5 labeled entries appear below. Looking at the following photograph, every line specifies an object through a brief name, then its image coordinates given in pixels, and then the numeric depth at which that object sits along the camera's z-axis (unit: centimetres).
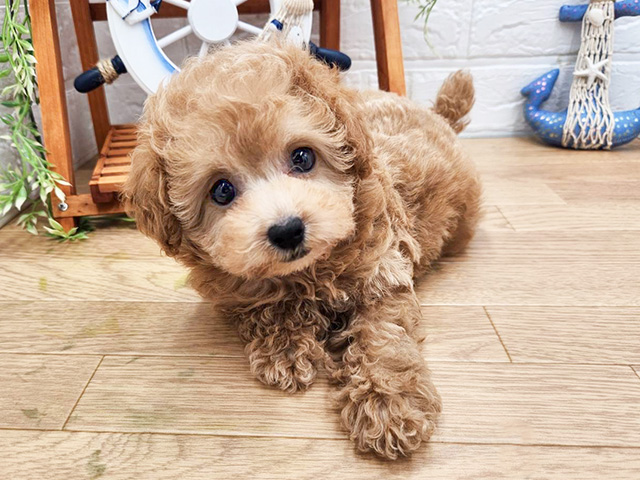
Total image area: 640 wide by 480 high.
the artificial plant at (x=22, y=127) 42
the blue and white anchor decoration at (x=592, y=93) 58
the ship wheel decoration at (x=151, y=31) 43
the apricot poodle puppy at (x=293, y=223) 23
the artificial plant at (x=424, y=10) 59
